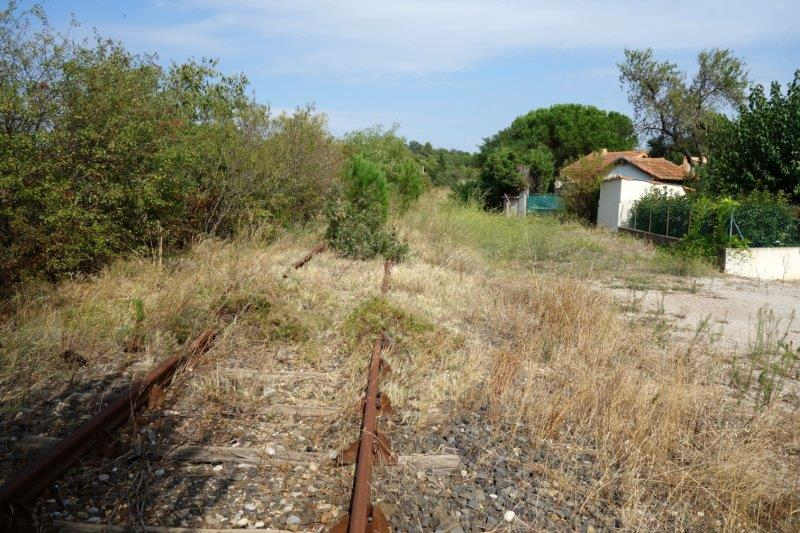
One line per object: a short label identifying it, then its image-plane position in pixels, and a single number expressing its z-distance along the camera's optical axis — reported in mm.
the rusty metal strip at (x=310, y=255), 11117
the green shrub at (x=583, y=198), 35188
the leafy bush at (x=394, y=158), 24497
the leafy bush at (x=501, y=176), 42562
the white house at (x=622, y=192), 29809
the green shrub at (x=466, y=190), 35250
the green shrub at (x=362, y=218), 13953
